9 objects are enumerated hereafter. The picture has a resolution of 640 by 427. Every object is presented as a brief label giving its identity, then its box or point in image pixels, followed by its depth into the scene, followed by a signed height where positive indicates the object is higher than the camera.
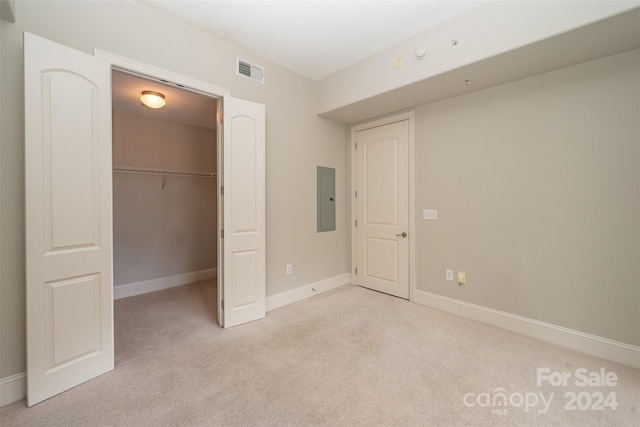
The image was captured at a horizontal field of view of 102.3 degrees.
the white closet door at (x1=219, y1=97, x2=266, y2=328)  2.63 -0.01
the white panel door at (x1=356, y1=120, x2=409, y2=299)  3.45 +0.05
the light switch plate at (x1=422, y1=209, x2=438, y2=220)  3.16 -0.03
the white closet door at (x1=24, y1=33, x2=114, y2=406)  1.62 -0.03
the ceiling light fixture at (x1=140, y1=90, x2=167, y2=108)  2.95 +1.33
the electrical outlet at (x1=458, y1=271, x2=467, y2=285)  2.93 -0.76
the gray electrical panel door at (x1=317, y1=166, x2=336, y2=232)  3.71 +0.19
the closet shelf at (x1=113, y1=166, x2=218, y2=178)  3.68 +0.64
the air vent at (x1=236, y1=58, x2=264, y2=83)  2.81 +1.60
